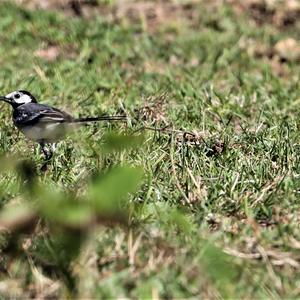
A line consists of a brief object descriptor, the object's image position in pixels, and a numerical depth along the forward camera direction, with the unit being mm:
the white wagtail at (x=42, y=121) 10641
